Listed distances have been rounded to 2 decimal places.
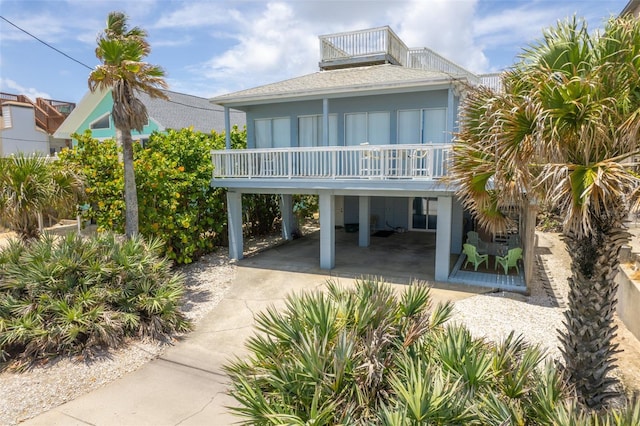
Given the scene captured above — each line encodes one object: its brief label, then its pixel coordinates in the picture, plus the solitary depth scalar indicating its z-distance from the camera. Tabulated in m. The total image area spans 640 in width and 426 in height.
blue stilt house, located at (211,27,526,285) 12.29
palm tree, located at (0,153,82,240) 10.19
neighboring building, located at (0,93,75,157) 31.14
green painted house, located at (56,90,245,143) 22.79
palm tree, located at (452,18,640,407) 5.05
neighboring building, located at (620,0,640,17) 20.27
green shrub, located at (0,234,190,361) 8.17
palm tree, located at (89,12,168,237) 10.75
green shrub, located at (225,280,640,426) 3.98
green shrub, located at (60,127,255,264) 12.38
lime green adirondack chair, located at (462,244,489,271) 13.22
